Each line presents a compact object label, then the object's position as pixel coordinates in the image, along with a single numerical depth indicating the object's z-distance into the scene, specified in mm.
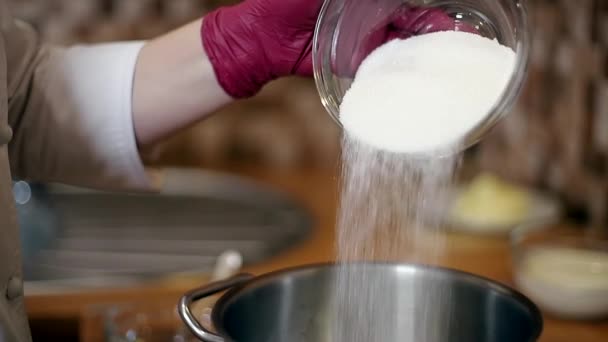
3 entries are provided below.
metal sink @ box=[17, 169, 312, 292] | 1296
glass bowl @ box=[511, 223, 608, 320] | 1099
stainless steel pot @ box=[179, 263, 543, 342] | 843
